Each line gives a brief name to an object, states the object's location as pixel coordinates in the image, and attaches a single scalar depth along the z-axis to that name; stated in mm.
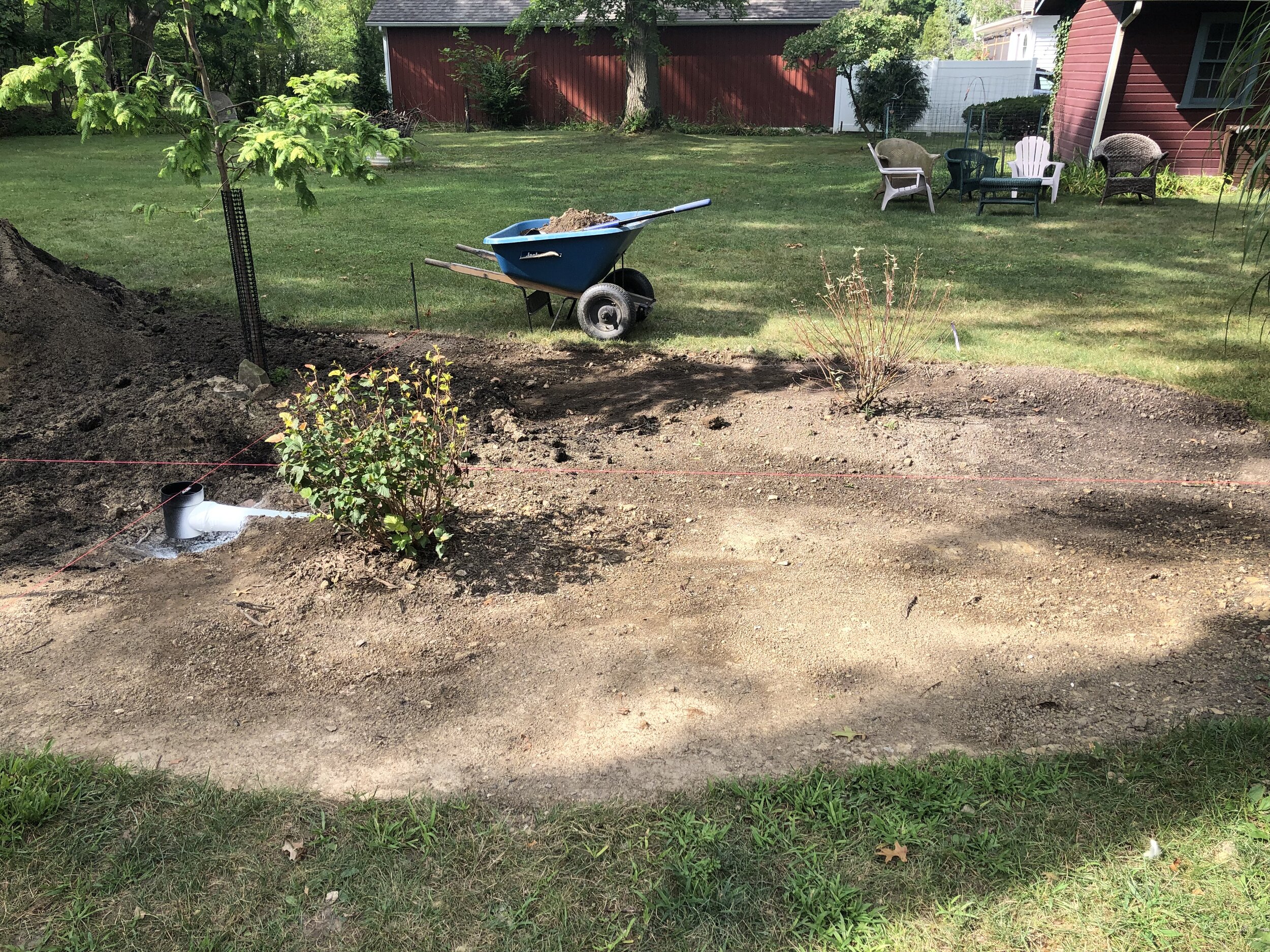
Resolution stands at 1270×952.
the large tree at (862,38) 19734
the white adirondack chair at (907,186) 12961
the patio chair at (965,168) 13602
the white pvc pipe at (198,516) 4664
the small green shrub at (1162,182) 14430
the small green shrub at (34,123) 22562
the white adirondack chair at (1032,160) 14359
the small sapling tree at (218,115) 4914
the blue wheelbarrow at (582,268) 7160
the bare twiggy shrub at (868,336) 5941
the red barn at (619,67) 25250
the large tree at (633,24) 22000
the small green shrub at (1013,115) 20328
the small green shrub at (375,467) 4004
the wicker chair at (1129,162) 13867
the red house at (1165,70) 14430
